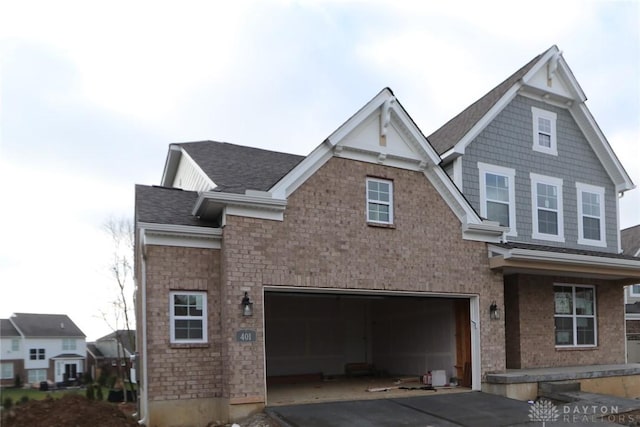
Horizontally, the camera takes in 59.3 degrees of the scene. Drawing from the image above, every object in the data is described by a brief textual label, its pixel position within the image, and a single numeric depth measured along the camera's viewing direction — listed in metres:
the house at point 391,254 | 10.96
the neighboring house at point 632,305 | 22.30
